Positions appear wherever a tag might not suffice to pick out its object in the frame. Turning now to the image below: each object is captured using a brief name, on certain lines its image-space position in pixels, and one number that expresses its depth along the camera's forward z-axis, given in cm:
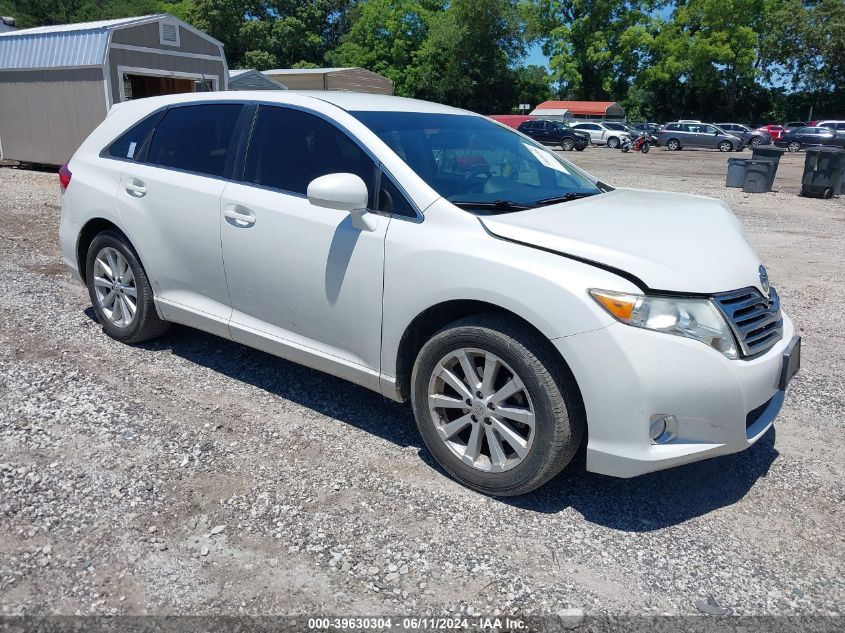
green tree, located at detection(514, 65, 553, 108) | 6041
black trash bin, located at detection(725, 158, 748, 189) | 1706
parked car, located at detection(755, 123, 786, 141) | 4112
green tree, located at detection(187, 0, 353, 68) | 5312
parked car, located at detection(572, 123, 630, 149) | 3756
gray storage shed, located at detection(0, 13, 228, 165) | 1557
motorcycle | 3534
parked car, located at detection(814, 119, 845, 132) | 3724
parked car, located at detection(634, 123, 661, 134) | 4143
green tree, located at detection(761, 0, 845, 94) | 5394
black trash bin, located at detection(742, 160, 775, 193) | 1614
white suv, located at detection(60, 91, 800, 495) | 276
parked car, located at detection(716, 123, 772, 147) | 3850
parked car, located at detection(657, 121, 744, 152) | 3694
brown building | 3741
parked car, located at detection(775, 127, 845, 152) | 3525
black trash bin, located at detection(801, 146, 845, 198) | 1533
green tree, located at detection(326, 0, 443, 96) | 5744
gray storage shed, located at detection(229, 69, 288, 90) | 2319
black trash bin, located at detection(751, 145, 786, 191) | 1625
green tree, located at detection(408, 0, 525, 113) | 5766
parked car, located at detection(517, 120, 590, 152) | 3441
